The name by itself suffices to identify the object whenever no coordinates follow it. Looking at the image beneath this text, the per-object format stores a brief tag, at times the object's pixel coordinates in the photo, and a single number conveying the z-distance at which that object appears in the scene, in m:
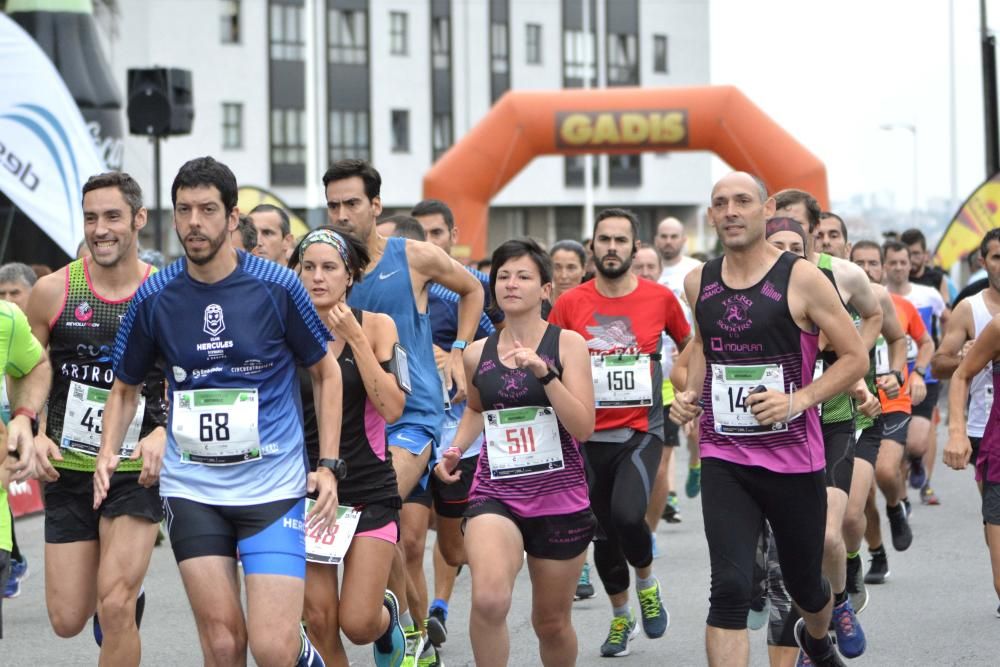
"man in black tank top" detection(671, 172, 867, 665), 10.37
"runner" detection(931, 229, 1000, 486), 14.55
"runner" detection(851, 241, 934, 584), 16.70
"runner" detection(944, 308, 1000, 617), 13.07
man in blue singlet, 12.52
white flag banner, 21.11
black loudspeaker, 27.06
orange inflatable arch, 40.54
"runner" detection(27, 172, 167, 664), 10.55
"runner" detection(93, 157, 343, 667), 9.01
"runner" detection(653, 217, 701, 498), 22.55
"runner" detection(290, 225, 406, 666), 10.40
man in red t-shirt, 13.59
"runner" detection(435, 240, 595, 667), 10.63
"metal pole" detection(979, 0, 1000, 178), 40.36
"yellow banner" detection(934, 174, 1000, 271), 36.08
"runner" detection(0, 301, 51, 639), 11.22
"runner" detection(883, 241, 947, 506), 21.17
